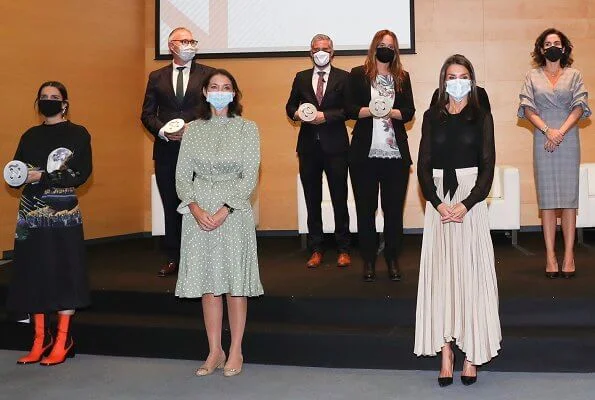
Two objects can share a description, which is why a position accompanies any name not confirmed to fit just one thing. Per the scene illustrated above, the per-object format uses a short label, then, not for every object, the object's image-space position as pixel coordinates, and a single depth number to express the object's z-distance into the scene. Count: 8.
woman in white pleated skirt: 3.72
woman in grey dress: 4.82
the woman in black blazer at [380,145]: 4.77
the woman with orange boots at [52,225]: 4.28
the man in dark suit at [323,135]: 5.28
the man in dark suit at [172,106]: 5.17
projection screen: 8.28
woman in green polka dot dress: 3.97
